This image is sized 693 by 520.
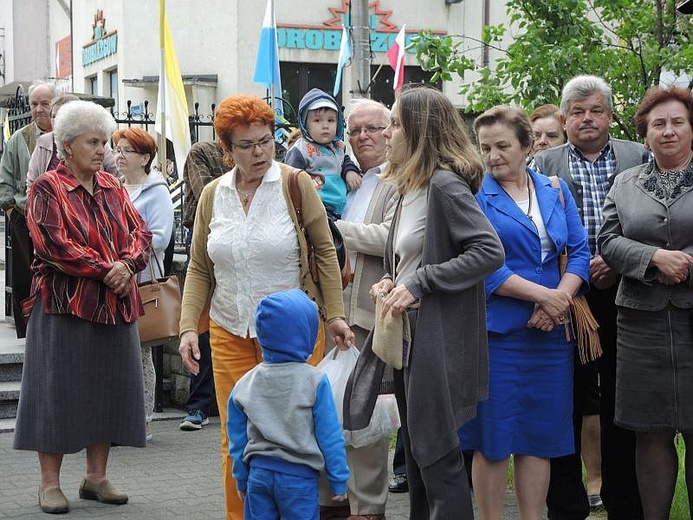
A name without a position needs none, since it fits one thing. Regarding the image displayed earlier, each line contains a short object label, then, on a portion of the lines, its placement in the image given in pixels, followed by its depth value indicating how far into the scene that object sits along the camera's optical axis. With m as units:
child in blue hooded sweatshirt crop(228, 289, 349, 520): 6.38
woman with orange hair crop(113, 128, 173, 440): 12.01
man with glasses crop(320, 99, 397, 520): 8.75
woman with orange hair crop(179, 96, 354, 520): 8.14
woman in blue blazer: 7.65
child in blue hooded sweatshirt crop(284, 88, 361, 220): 9.41
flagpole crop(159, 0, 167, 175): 17.71
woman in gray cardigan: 6.80
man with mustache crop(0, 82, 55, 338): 14.34
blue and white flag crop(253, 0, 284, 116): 22.21
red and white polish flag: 23.12
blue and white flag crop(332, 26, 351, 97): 25.07
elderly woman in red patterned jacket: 9.30
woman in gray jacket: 7.58
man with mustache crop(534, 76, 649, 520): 8.52
